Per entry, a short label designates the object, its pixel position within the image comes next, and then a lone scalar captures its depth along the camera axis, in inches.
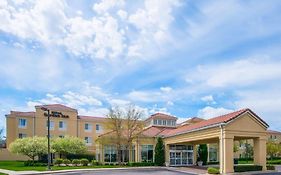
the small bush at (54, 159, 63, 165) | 1121.6
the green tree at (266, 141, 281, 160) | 1521.8
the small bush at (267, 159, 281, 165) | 1316.6
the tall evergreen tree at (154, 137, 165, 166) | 1061.7
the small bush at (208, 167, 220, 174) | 707.8
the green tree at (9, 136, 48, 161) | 1067.2
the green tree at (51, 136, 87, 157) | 1185.7
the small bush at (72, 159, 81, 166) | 1112.9
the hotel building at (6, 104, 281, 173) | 717.9
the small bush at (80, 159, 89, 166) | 1098.9
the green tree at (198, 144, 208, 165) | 1162.4
